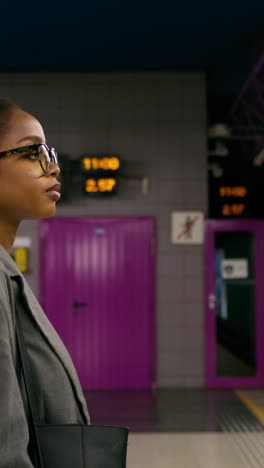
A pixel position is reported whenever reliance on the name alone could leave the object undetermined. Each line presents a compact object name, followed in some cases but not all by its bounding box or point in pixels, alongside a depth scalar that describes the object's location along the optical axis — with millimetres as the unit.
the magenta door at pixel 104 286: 6629
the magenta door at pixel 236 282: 6629
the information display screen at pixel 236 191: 11281
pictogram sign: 6711
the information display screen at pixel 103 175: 6570
